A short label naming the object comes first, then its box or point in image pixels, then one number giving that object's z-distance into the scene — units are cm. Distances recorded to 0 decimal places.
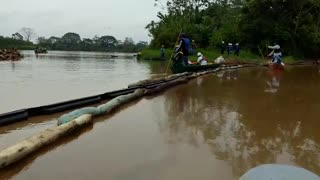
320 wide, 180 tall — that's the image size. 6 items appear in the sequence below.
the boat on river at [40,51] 3844
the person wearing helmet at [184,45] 1109
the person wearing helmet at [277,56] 1547
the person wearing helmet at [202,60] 1337
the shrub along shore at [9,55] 2345
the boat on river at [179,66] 1134
